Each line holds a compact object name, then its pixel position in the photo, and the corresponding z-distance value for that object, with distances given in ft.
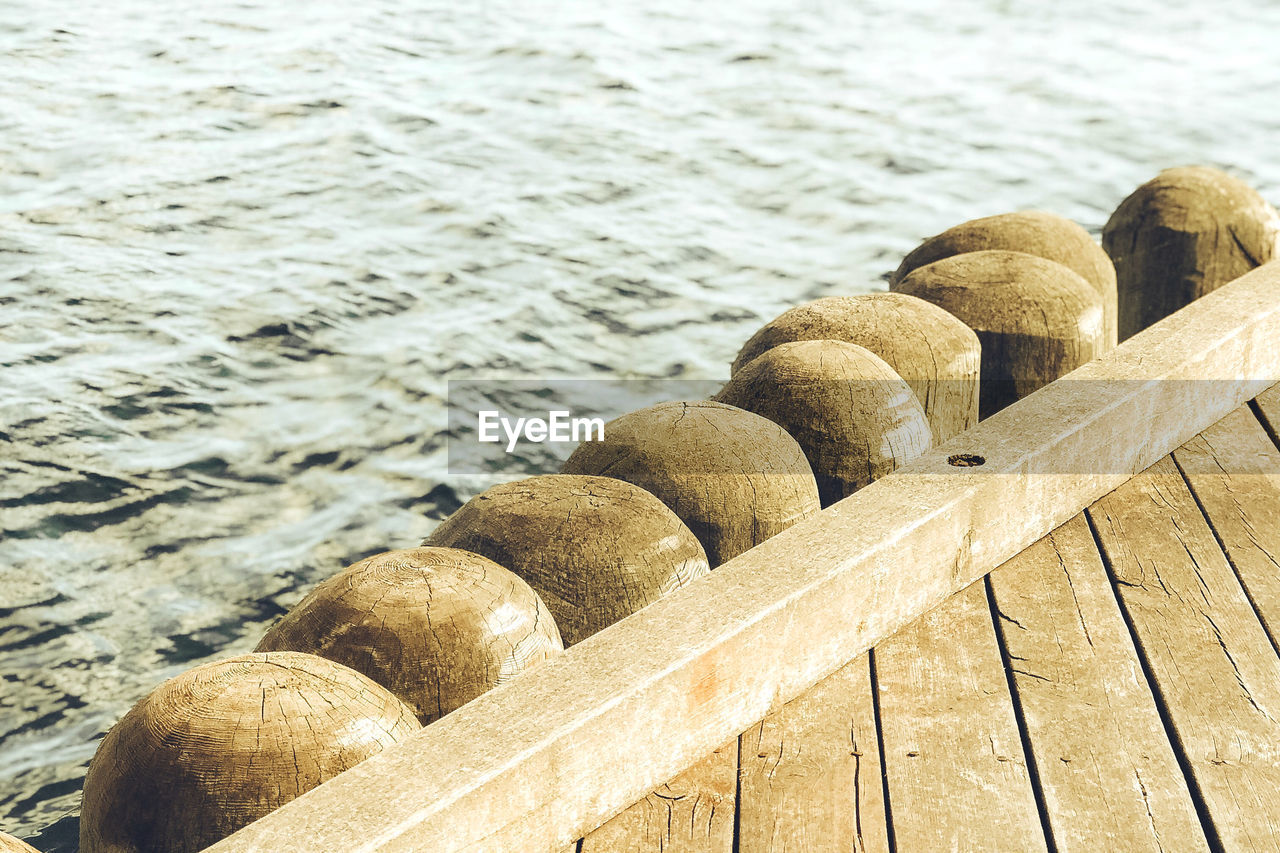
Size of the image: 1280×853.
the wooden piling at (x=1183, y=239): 15.55
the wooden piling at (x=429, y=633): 8.32
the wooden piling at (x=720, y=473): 10.43
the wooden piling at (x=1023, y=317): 13.19
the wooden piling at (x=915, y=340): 12.32
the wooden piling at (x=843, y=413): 11.40
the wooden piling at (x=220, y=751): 7.09
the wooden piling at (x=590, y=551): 9.38
